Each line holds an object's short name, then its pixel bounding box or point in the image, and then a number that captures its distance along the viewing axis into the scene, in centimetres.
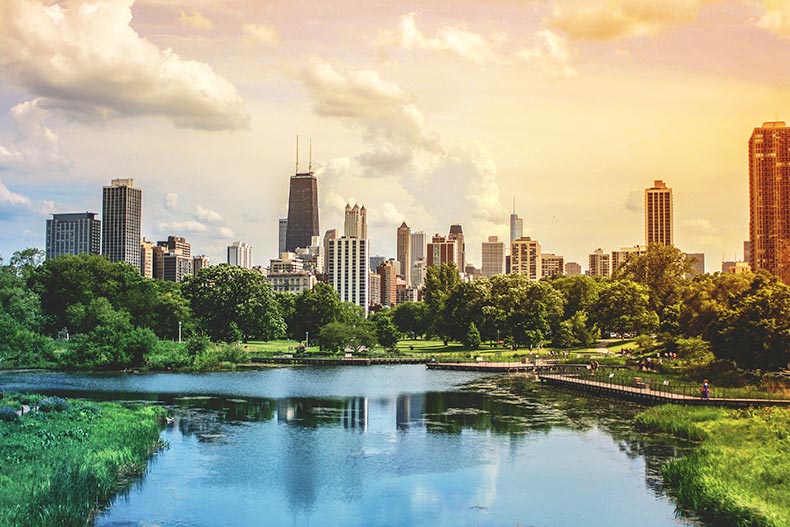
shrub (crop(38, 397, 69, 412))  3900
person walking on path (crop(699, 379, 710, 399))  4766
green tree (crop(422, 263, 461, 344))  11686
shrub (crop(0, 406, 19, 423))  3503
